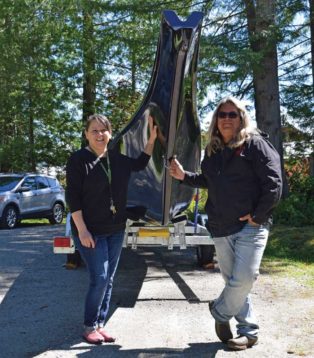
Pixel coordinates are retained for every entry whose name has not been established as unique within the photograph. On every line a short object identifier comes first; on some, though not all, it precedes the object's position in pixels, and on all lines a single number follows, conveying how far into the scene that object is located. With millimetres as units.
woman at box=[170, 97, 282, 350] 4070
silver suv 15758
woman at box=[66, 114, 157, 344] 4387
